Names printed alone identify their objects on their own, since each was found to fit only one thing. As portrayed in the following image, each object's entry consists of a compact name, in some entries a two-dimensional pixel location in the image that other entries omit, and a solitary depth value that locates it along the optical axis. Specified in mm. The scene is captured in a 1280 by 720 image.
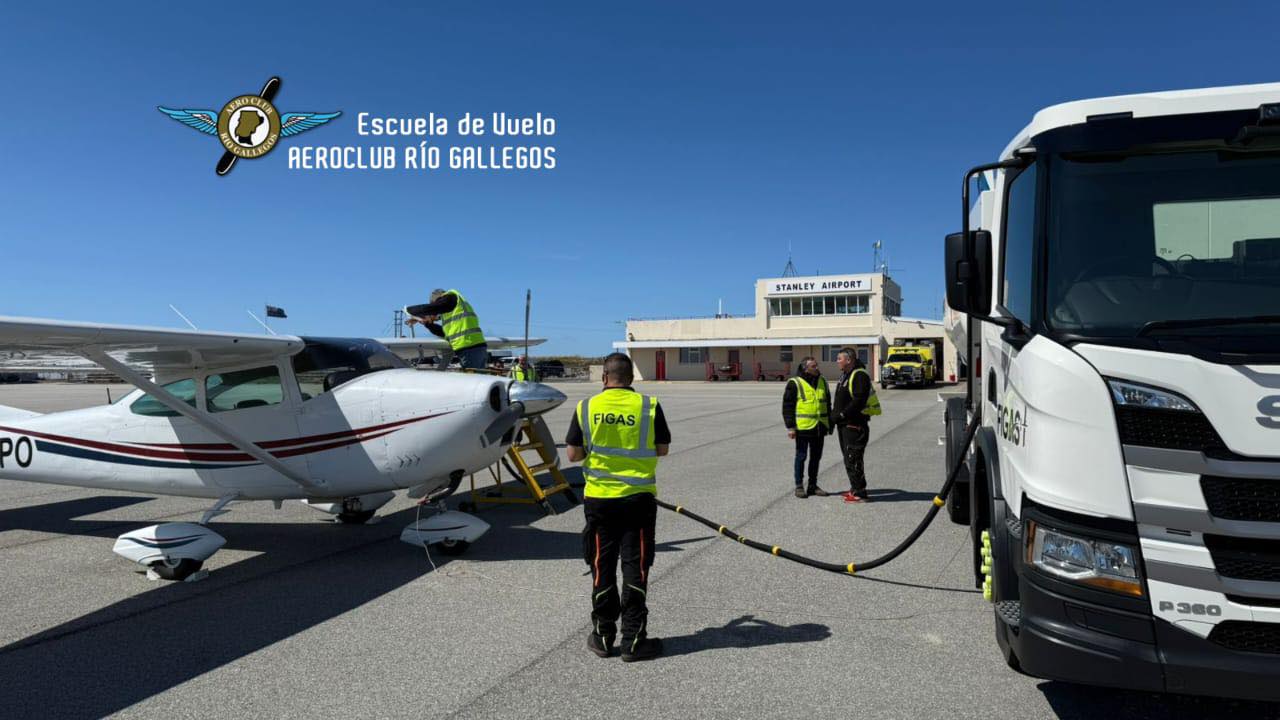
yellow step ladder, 8398
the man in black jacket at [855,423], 9117
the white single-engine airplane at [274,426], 6336
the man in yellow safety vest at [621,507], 4359
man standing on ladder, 8664
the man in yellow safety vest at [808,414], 9297
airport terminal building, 54656
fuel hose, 4758
